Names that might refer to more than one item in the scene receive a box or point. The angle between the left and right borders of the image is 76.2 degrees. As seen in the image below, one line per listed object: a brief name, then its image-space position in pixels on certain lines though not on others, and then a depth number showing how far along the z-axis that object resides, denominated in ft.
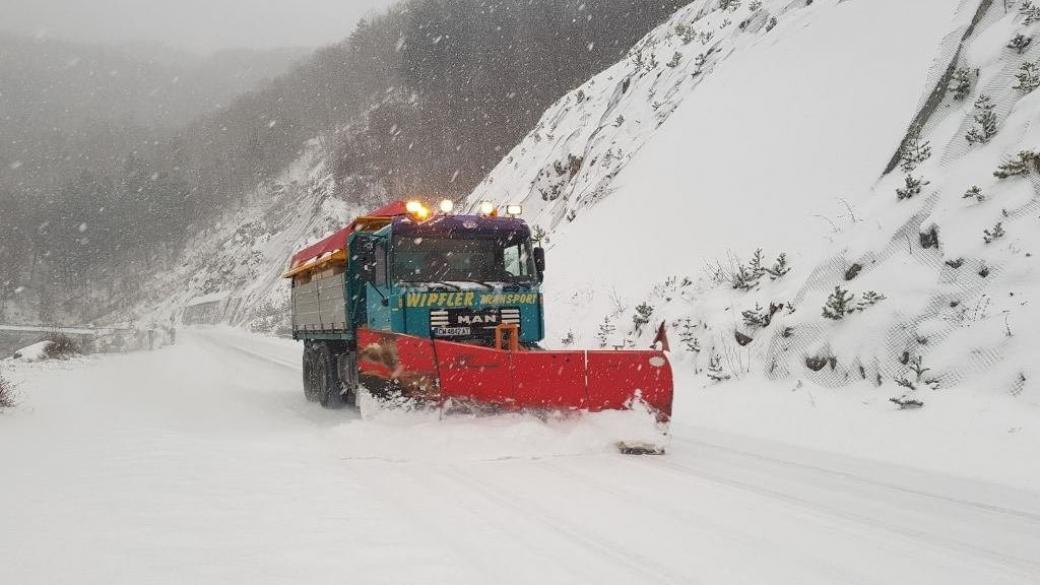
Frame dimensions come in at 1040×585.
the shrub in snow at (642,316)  37.86
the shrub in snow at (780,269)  32.12
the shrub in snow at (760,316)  30.14
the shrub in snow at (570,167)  68.74
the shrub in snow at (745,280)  33.42
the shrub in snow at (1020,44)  30.75
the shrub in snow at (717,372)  29.43
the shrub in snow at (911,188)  29.09
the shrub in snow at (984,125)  28.25
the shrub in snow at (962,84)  32.22
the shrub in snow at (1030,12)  31.35
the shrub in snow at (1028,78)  28.55
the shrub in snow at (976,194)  25.95
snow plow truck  20.95
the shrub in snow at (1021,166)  24.98
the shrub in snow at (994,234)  24.06
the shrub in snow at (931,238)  26.05
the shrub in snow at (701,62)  62.39
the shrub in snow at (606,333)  40.27
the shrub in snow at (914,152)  31.07
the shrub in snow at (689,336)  32.60
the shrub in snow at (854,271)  28.17
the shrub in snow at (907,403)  21.21
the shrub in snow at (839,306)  26.16
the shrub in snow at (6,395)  28.37
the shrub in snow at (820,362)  25.49
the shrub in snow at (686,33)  71.51
